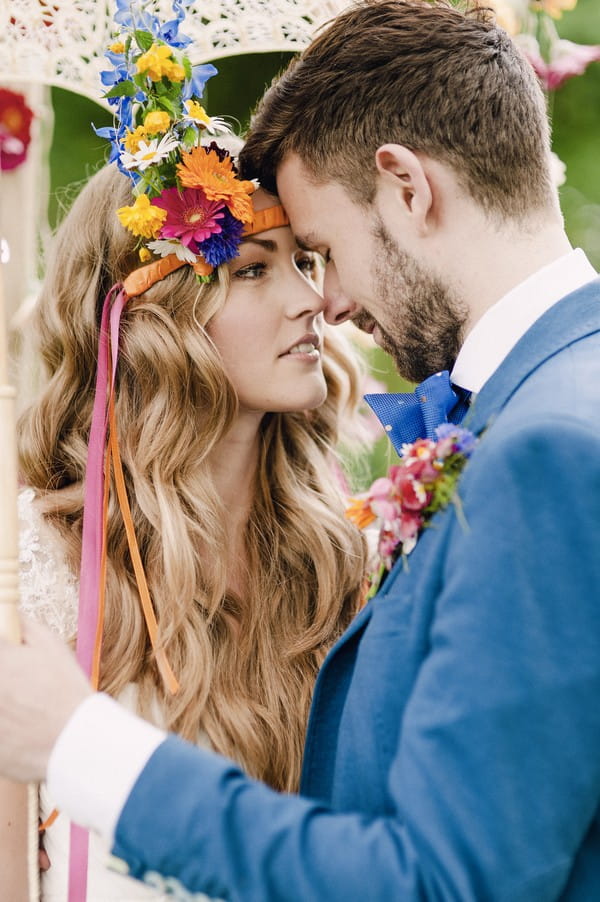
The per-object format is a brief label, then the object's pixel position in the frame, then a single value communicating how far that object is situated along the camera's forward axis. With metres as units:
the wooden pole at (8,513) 1.66
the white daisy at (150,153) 2.62
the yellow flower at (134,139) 2.63
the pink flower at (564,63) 3.70
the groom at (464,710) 1.42
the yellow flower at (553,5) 3.39
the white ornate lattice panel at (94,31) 2.61
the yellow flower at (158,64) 2.54
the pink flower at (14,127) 3.70
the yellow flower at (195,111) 2.62
